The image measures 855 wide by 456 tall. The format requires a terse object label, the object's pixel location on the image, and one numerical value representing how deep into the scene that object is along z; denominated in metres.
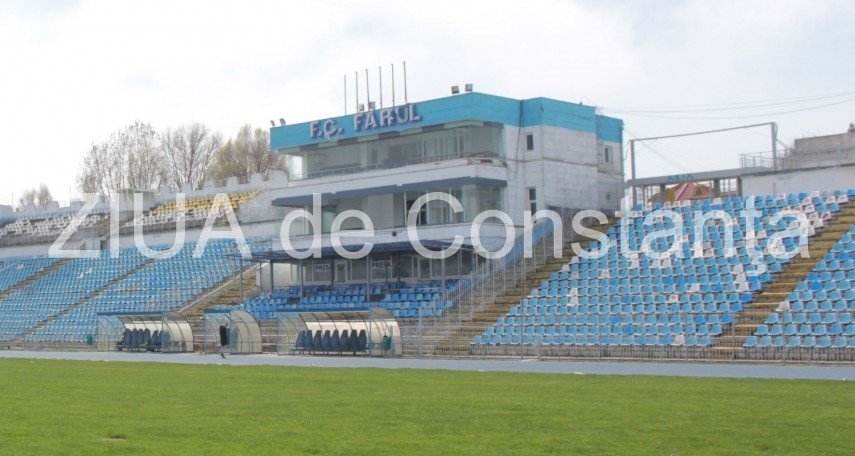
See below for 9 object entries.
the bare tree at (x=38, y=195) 128.00
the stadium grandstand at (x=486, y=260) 34.97
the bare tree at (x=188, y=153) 100.12
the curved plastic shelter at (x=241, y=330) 43.94
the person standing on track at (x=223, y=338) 41.25
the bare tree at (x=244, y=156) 99.94
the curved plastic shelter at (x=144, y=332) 46.41
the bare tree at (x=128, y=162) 97.75
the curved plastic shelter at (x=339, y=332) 39.78
